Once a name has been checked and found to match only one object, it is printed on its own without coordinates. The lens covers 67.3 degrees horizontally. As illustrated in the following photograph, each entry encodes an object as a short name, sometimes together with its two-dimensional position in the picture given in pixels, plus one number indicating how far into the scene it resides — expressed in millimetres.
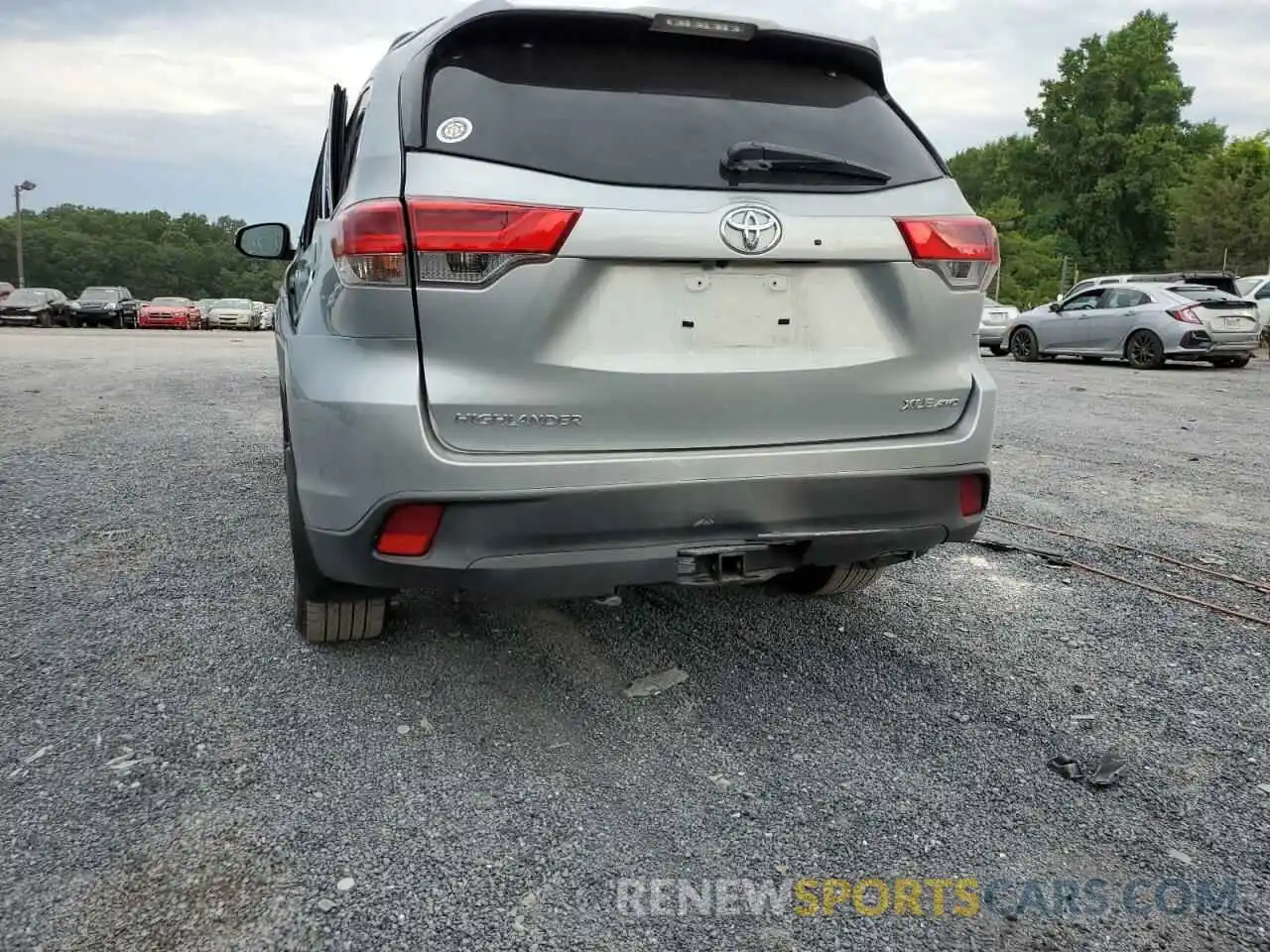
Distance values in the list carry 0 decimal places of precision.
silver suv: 2273
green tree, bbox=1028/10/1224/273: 57938
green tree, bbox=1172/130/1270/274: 43375
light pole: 53338
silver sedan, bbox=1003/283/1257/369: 14664
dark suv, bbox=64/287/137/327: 39281
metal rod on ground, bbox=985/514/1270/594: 3913
